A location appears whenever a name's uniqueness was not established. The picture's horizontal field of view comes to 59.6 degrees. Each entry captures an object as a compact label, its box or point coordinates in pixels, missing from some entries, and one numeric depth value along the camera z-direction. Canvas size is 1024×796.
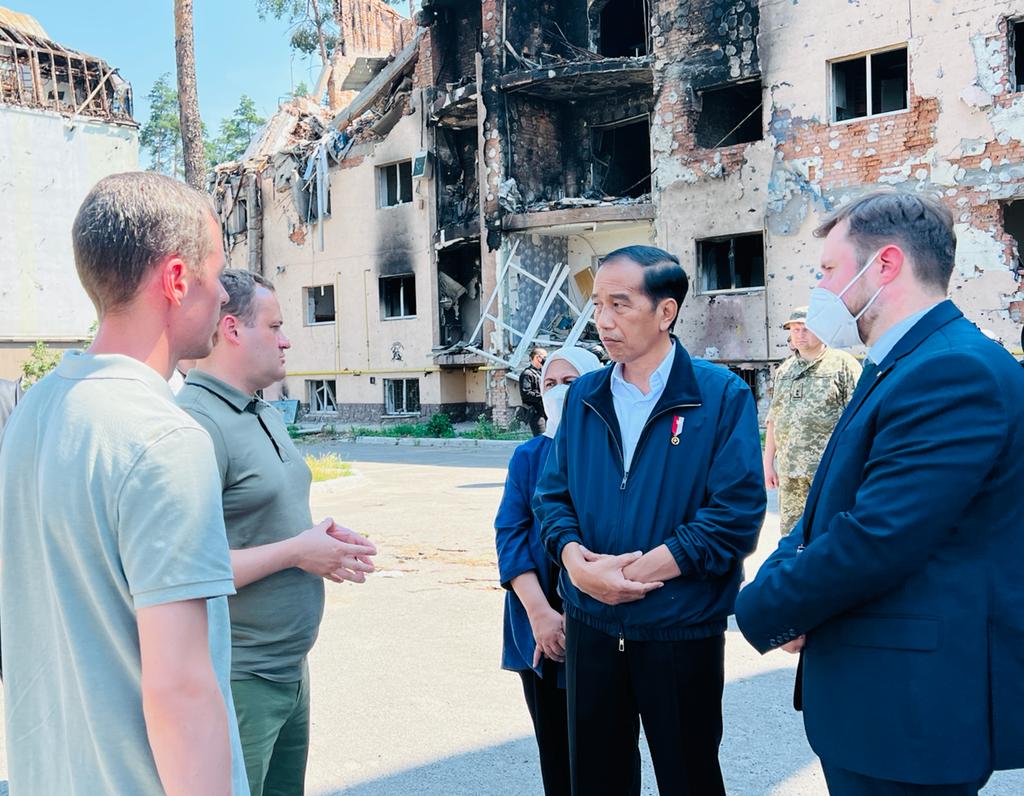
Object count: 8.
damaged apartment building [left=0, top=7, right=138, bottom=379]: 28.92
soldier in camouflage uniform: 6.41
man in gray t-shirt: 1.45
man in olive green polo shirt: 2.51
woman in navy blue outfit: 3.15
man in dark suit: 1.99
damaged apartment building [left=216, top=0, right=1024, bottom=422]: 16.08
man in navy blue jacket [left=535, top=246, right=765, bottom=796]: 2.71
